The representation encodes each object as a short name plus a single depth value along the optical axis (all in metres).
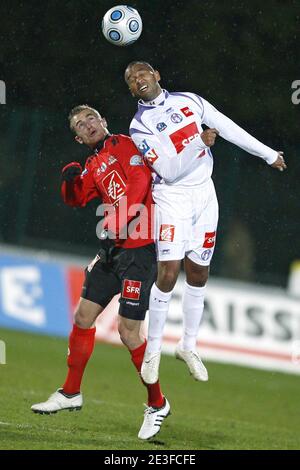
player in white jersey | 15.89
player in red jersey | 16.03
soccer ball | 16.58
